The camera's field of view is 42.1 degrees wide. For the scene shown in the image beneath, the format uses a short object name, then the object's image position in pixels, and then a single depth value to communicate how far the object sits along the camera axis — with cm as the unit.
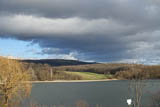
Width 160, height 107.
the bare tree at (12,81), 1848
